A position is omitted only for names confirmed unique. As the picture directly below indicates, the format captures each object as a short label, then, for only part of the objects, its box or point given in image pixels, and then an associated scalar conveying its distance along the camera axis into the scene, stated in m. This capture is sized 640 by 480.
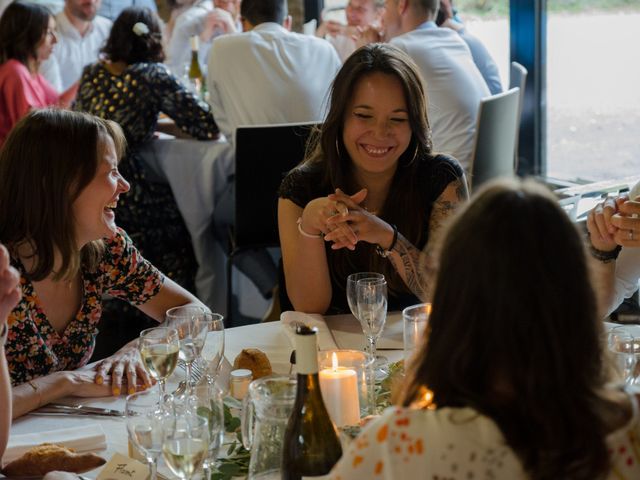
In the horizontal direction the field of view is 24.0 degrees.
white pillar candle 2.30
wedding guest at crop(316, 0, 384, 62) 6.91
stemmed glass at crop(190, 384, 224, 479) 2.21
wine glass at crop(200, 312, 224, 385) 2.51
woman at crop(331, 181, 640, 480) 1.85
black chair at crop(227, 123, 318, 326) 4.62
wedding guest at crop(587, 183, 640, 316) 2.92
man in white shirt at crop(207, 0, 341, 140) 5.47
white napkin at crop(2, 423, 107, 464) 2.37
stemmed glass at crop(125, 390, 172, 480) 2.16
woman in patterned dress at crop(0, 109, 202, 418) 2.82
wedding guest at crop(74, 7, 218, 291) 5.33
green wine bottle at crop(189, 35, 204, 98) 6.83
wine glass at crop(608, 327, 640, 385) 2.36
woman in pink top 6.13
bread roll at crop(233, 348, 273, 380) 2.61
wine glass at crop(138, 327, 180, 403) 2.44
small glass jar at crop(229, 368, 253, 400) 2.52
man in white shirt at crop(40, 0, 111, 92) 8.03
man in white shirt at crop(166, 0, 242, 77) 7.38
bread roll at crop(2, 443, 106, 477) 2.30
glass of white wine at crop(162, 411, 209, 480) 2.12
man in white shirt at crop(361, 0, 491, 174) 5.30
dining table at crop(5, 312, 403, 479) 2.47
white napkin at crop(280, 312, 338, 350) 2.81
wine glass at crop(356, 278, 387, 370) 2.68
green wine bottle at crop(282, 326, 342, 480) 2.14
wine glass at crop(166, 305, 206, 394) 2.53
